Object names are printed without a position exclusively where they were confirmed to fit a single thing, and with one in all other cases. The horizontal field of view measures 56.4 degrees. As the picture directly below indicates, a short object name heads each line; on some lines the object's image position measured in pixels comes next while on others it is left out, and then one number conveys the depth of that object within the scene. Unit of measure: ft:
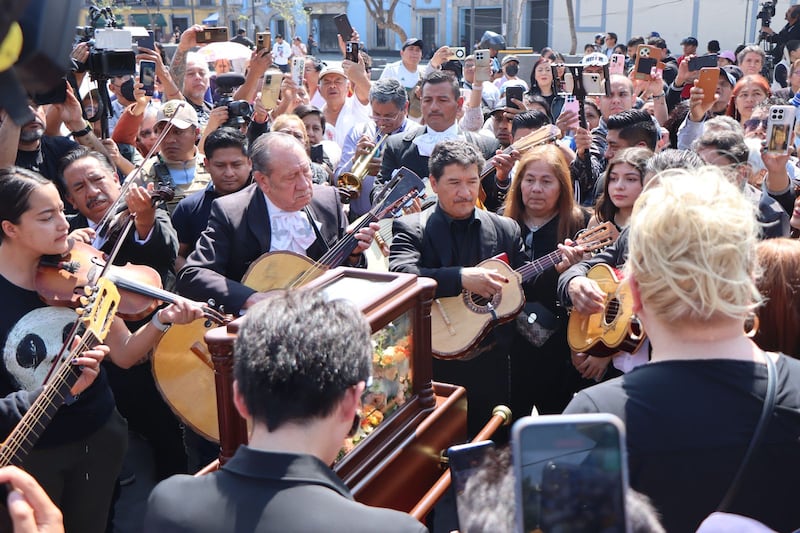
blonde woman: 5.31
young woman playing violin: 9.17
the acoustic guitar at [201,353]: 11.57
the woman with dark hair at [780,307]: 7.55
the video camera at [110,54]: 16.38
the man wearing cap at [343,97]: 24.47
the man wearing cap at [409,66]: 31.45
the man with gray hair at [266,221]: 12.60
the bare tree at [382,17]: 94.81
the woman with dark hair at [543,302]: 13.91
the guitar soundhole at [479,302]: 12.94
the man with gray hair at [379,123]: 19.02
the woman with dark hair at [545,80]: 31.19
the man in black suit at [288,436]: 4.69
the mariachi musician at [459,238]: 13.21
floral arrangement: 7.58
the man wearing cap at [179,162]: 16.35
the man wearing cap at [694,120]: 20.43
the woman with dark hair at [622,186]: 13.39
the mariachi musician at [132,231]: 13.29
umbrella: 24.89
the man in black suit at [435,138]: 17.98
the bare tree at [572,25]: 84.64
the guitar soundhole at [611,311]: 11.92
